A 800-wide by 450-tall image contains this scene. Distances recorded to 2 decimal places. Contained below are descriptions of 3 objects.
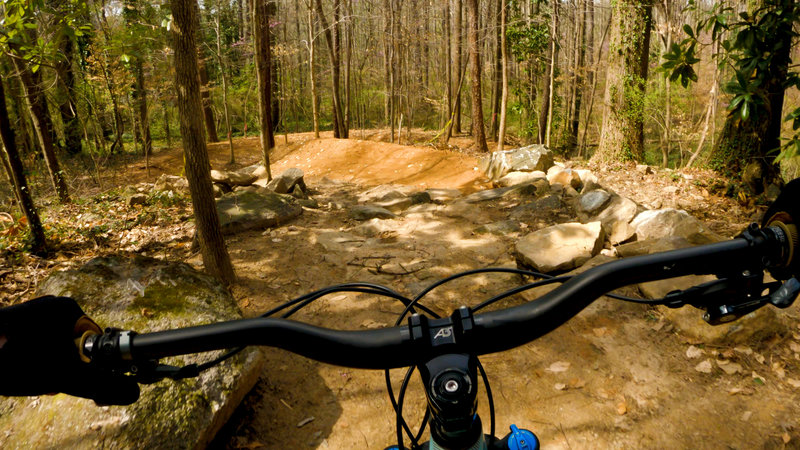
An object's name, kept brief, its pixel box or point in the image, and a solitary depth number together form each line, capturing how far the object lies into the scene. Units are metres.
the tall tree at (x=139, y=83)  14.54
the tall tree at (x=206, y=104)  16.95
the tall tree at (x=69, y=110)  13.72
